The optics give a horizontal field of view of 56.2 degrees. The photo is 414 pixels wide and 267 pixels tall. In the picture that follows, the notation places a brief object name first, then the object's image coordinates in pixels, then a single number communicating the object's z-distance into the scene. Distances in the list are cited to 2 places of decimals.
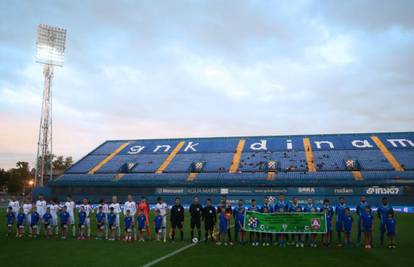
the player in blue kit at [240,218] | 16.22
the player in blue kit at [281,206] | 16.38
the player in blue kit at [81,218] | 17.94
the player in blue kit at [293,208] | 16.06
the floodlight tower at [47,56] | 47.53
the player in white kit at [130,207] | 17.42
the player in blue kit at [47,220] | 18.34
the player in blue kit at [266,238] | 15.78
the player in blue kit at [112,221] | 17.50
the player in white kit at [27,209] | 19.42
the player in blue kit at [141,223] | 16.88
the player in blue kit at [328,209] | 15.94
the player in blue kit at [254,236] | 15.96
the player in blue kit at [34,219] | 18.53
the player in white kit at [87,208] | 18.09
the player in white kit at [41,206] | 19.77
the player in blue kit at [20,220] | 18.73
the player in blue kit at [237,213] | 16.27
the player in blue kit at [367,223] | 15.30
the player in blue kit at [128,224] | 16.95
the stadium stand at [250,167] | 44.47
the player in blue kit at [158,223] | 16.77
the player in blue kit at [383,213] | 15.55
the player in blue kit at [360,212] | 15.62
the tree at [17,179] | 89.81
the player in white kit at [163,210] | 16.94
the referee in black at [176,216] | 16.92
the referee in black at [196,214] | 16.64
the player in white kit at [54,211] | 18.99
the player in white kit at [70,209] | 18.88
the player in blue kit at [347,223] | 15.58
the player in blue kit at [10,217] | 19.30
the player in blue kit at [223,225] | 16.08
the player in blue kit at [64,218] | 18.11
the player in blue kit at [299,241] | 15.39
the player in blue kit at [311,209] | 15.91
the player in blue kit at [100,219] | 17.64
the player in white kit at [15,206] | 19.66
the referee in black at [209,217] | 16.55
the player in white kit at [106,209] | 17.62
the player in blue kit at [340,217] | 15.78
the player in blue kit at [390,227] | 15.12
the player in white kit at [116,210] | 17.73
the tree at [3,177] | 87.50
